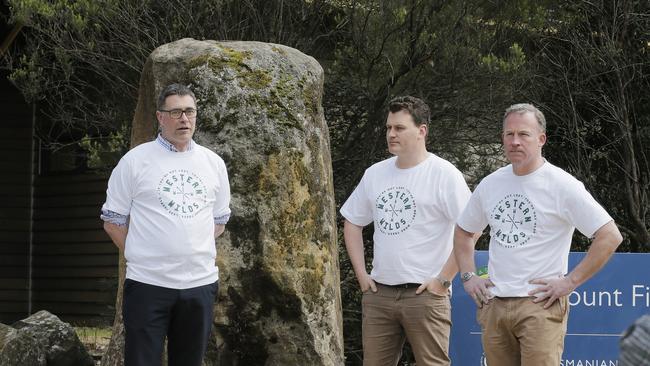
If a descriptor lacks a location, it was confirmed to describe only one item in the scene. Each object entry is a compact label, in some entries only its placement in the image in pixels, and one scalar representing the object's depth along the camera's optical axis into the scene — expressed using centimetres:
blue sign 1126
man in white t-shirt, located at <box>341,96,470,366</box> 870
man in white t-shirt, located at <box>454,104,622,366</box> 765
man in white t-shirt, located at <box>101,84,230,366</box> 793
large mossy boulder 1030
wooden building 2391
